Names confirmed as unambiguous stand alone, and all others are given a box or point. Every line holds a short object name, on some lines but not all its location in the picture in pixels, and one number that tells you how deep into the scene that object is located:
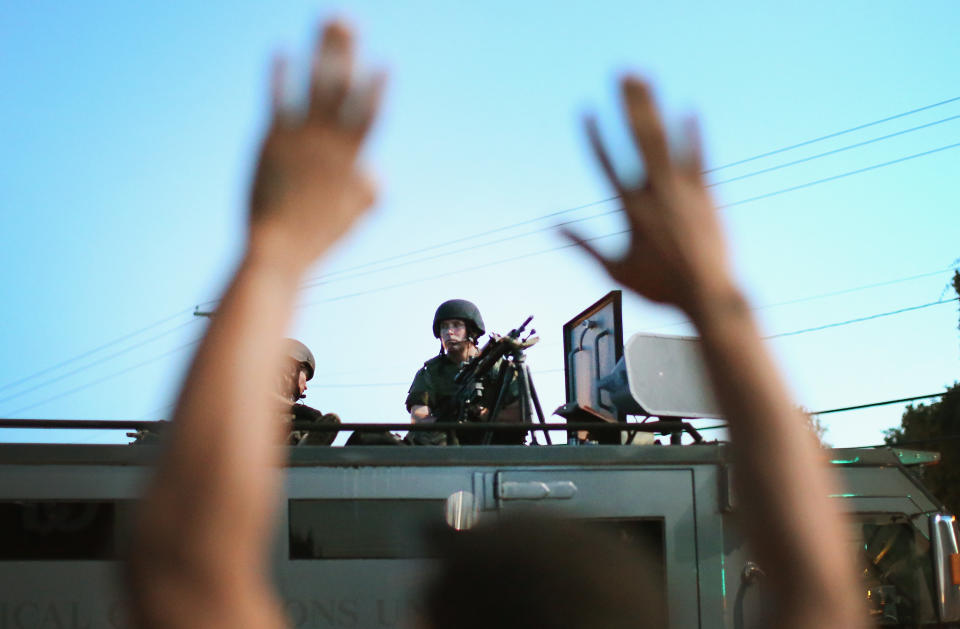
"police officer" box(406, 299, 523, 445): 5.80
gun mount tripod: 5.55
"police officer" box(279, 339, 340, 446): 4.71
